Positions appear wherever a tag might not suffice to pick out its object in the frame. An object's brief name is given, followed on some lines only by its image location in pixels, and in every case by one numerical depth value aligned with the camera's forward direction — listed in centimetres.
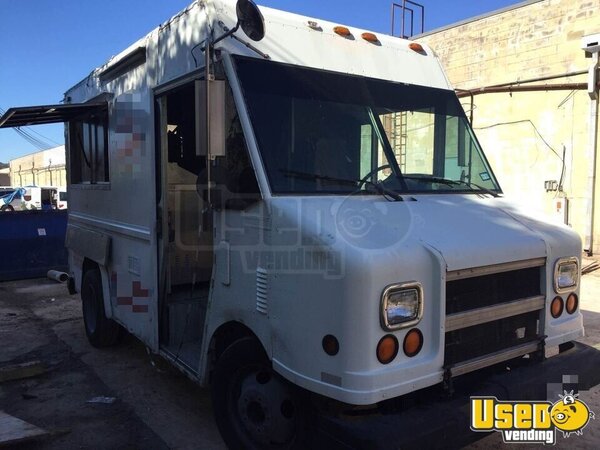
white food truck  256
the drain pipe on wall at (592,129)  1040
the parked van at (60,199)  2448
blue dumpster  995
